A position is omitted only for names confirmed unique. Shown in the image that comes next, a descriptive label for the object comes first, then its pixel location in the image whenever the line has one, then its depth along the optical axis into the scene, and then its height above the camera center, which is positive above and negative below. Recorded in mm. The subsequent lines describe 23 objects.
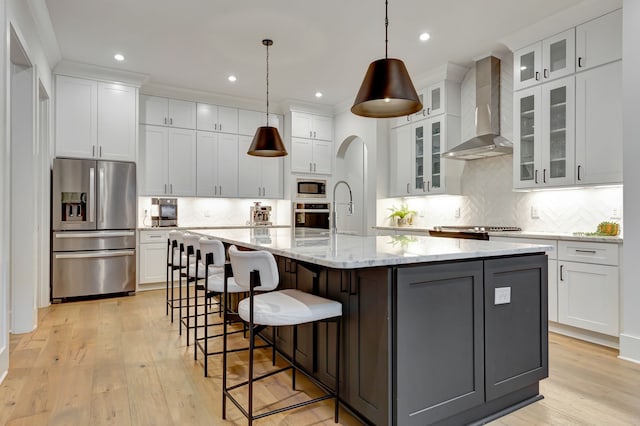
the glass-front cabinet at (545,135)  3580 +755
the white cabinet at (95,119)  4758 +1158
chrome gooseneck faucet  3264 -56
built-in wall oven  6531 -61
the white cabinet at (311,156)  6512 +956
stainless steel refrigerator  4602 -208
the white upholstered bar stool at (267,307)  1855 -478
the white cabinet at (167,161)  5613 +741
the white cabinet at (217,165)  6016 +729
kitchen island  1741 -578
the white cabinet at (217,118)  6035 +1469
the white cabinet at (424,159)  5000 +741
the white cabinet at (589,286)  3090 -609
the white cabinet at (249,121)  6344 +1493
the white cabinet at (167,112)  5621 +1470
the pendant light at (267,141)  3752 +681
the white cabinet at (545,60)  3574 +1486
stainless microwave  6543 +400
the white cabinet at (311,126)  6500 +1460
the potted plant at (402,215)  5754 -55
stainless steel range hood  4434 +1212
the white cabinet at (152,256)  5250 -624
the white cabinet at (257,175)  6359 +608
